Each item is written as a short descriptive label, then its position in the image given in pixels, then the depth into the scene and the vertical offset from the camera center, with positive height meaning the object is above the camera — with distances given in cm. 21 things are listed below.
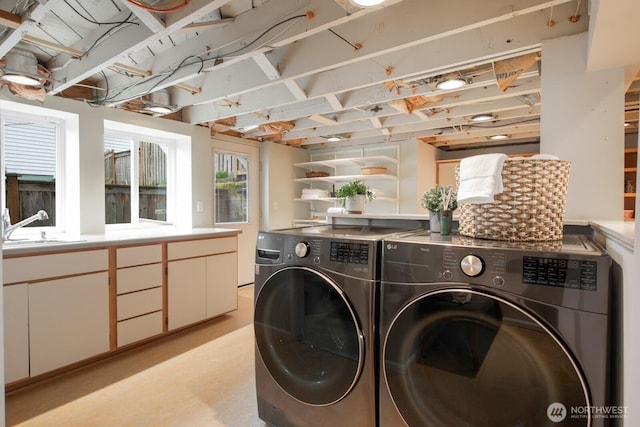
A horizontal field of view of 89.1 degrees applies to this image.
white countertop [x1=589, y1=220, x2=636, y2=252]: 73 -7
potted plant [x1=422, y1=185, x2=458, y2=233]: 152 +2
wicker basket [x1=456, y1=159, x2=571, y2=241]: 116 +2
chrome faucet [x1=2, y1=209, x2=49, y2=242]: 231 -13
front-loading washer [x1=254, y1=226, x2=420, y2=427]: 128 -53
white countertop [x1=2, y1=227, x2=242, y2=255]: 209 -26
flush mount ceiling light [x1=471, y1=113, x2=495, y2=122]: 347 +96
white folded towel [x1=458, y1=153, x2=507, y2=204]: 113 +10
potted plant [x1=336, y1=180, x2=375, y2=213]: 245 +7
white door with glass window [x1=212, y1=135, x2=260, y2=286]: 443 +19
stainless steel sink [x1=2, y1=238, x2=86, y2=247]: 219 -26
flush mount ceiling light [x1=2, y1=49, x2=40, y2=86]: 220 +95
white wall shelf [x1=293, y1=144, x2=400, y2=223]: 479 +53
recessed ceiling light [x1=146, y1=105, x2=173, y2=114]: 298 +90
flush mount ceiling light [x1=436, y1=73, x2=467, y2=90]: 239 +93
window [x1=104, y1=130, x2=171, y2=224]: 335 +30
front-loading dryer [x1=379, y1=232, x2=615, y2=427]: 89 -39
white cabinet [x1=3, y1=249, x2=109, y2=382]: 200 -70
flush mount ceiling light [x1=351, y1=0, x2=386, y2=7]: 139 +88
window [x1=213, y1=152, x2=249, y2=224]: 445 +26
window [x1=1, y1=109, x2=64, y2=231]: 272 +36
